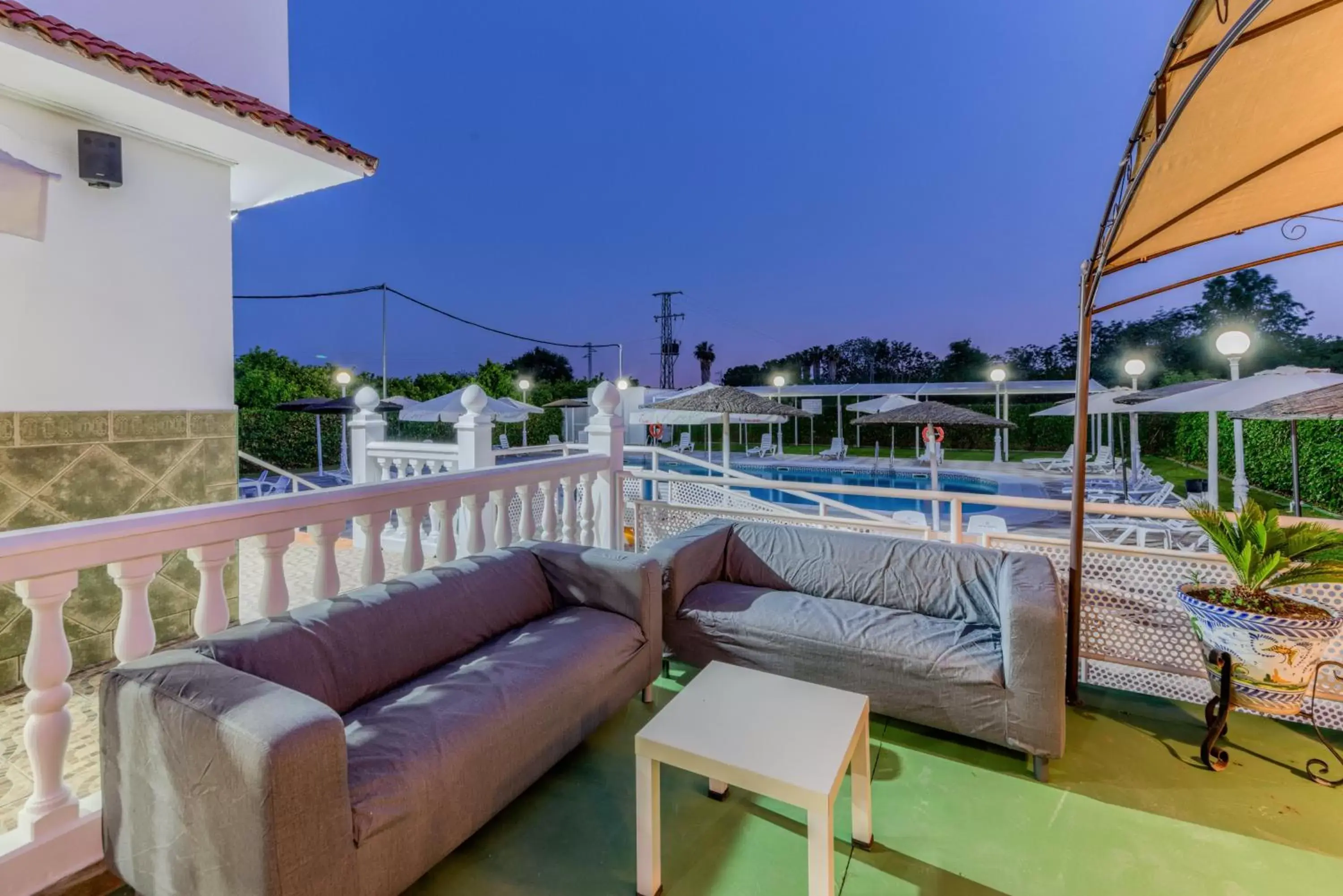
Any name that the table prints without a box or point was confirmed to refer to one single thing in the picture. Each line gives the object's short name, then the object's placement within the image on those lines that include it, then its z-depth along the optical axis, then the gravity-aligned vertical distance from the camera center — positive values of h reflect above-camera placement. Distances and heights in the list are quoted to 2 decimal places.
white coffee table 1.46 -0.84
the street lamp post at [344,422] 9.23 +0.28
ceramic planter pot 2.19 -0.81
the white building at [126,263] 2.67 +0.89
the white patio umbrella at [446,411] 9.00 +0.42
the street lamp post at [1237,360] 4.69 +0.64
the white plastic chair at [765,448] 17.34 -0.35
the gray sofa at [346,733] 1.32 -0.82
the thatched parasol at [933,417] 6.61 +0.21
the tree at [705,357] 33.62 +4.42
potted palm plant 2.21 -0.68
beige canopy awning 1.68 +1.05
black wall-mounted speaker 2.80 +1.31
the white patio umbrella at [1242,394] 5.13 +0.37
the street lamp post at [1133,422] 7.80 +0.20
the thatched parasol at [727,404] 6.62 +0.36
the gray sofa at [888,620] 2.21 -0.82
